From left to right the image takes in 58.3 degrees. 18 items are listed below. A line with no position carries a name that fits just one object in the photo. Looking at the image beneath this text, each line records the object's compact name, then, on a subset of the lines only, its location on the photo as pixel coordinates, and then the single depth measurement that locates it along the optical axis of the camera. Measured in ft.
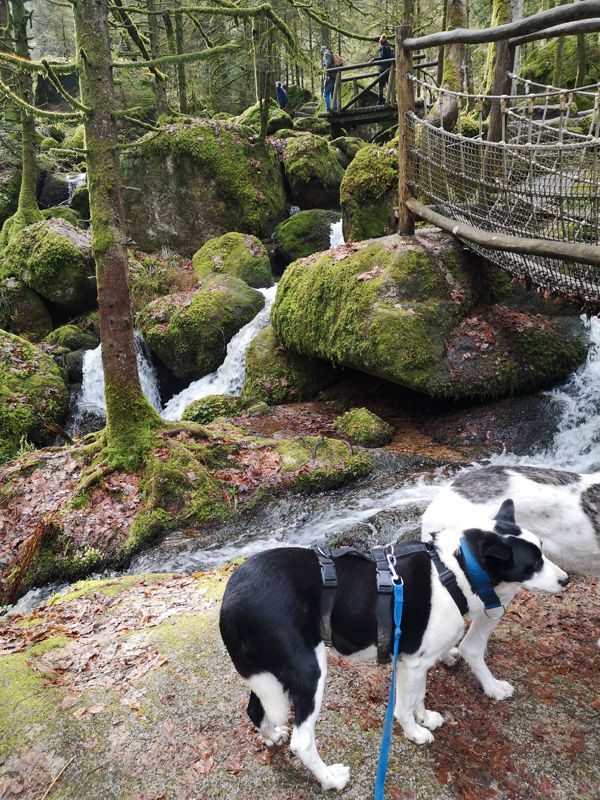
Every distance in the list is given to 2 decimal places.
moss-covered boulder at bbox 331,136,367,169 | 67.82
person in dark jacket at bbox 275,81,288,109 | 81.35
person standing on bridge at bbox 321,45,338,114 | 65.26
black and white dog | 8.71
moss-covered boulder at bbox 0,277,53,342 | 47.60
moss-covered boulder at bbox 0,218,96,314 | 47.14
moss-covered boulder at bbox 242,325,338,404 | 36.09
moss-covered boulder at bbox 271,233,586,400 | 27.58
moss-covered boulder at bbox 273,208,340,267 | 53.78
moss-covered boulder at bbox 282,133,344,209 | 60.59
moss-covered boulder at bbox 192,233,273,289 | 49.75
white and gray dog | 12.28
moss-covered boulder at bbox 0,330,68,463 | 33.47
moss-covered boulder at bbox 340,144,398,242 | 37.73
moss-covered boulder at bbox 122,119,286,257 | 56.49
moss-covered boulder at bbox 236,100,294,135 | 68.23
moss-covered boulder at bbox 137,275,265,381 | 41.52
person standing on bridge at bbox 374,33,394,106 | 63.80
